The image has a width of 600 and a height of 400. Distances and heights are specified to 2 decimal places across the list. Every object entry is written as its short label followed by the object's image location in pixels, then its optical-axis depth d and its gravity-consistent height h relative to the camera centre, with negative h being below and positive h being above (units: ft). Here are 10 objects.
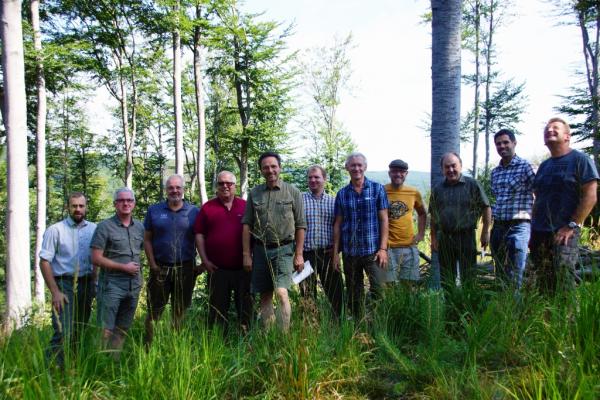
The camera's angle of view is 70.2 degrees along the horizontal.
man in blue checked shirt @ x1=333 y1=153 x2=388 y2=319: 13.61 -1.21
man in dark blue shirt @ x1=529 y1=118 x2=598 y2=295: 10.68 -0.29
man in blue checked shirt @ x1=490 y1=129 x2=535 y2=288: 13.03 -0.36
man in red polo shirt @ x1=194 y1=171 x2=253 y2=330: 14.42 -2.06
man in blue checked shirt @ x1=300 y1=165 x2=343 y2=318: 14.65 -1.40
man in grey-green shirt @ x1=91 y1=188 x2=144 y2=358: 13.02 -2.14
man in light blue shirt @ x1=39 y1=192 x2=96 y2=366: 13.38 -1.97
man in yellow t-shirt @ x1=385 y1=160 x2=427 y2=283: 15.74 -0.86
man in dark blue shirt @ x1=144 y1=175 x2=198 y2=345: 14.32 -1.73
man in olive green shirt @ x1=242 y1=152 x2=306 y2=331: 13.57 -1.17
